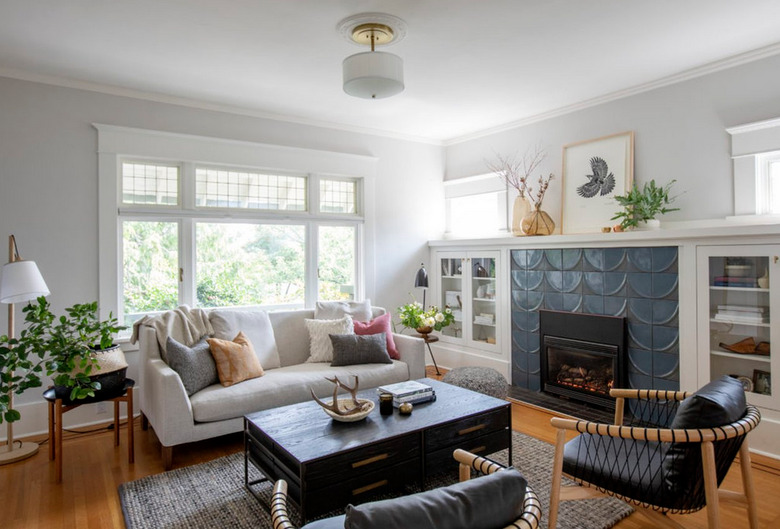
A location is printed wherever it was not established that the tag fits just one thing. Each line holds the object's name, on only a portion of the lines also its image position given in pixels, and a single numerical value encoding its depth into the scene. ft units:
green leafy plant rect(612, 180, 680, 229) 11.98
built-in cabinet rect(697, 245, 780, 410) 9.87
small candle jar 8.69
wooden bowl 8.07
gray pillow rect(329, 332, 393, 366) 12.57
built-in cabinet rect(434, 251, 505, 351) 15.79
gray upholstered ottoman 12.00
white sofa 9.57
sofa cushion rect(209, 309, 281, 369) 12.03
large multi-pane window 13.00
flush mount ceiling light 9.00
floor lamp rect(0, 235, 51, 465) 9.75
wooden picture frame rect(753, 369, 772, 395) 10.00
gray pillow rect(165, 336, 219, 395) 10.27
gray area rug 7.70
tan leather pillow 10.85
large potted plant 8.67
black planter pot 9.52
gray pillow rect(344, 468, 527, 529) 3.37
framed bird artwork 13.28
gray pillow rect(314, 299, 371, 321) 13.94
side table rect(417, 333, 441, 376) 15.26
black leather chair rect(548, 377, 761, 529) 5.85
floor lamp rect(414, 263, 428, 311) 16.69
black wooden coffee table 7.03
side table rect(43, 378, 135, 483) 9.25
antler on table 8.27
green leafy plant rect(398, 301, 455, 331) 15.06
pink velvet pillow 13.47
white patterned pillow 13.00
